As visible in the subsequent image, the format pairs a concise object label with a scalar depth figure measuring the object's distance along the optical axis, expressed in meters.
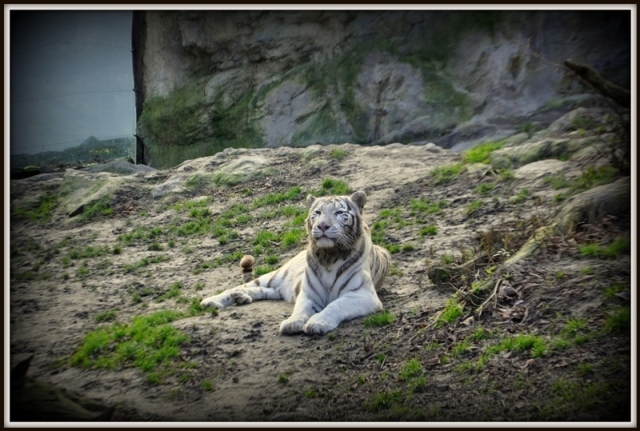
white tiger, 13.91
